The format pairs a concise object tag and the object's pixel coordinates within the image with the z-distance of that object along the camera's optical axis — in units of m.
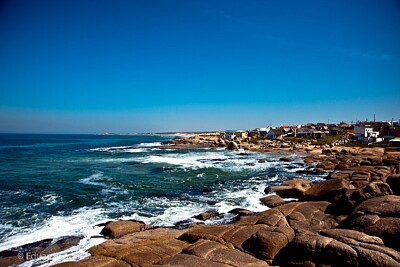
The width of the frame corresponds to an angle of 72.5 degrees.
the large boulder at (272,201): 20.70
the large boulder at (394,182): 16.20
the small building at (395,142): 62.84
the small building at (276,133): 119.38
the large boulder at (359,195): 15.17
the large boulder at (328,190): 17.98
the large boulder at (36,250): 12.65
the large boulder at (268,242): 10.68
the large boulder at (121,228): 15.03
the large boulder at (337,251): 8.57
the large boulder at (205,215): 17.89
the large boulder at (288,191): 22.59
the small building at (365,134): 75.50
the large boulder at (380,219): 9.70
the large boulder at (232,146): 82.25
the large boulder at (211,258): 9.55
